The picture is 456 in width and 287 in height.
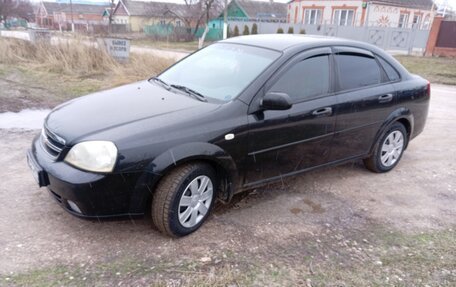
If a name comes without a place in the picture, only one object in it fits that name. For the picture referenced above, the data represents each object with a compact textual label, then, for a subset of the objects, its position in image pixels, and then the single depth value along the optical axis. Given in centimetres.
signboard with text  1212
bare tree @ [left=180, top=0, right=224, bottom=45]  3888
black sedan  289
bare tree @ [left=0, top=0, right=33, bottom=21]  5075
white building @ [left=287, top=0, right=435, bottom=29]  3316
